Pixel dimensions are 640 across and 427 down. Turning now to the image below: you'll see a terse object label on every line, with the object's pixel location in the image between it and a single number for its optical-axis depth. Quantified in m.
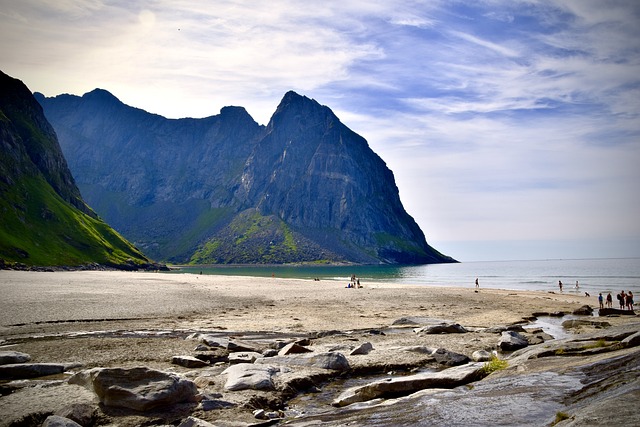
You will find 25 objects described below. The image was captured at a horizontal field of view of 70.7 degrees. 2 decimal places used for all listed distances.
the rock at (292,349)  23.91
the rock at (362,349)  24.19
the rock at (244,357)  22.06
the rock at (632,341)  18.89
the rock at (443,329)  32.94
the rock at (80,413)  13.54
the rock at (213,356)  22.53
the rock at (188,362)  21.36
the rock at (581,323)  38.44
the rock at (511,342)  27.08
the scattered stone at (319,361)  21.46
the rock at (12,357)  19.30
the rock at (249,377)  17.66
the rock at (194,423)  12.55
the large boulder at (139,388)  14.57
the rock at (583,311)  50.04
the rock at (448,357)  23.08
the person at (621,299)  54.91
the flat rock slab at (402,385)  16.80
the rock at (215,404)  15.04
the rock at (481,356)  23.41
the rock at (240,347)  25.09
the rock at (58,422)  12.48
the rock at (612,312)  49.34
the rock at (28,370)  18.05
